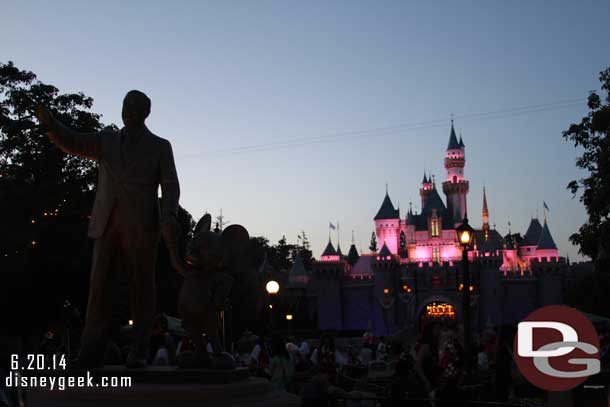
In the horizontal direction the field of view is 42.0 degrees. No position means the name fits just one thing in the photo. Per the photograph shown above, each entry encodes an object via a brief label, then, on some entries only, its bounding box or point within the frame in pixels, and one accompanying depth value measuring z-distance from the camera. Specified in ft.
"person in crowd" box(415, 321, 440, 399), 33.04
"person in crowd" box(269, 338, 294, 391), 38.55
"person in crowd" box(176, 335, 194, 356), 45.73
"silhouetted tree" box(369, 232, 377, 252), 445.58
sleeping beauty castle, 266.57
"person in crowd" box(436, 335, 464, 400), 30.66
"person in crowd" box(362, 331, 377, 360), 73.87
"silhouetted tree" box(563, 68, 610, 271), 60.39
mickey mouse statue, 25.44
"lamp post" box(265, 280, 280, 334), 51.13
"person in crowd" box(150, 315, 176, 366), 41.52
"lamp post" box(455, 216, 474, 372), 46.26
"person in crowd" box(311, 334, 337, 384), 44.42
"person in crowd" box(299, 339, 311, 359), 58.02
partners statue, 25.85
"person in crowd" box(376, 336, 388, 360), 77.30
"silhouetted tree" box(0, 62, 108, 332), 86.02
